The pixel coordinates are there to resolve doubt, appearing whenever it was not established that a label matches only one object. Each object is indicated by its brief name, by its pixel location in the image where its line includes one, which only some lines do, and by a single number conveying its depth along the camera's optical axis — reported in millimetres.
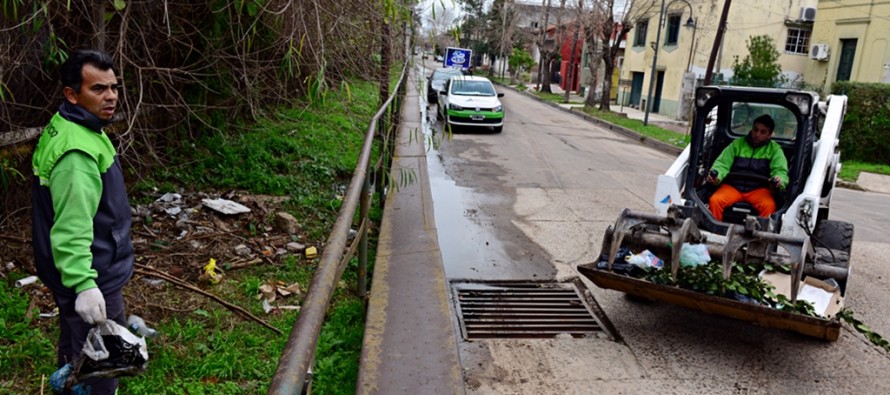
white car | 17547
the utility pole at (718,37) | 18303
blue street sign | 13167
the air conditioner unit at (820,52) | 23344
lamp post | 23458
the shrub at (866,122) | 15844
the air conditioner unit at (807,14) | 25625
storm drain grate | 4965
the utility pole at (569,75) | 36144
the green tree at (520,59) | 49875
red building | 39219
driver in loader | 5926
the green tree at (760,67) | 23375
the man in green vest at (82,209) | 2574
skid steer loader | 4355
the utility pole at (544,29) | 38566
